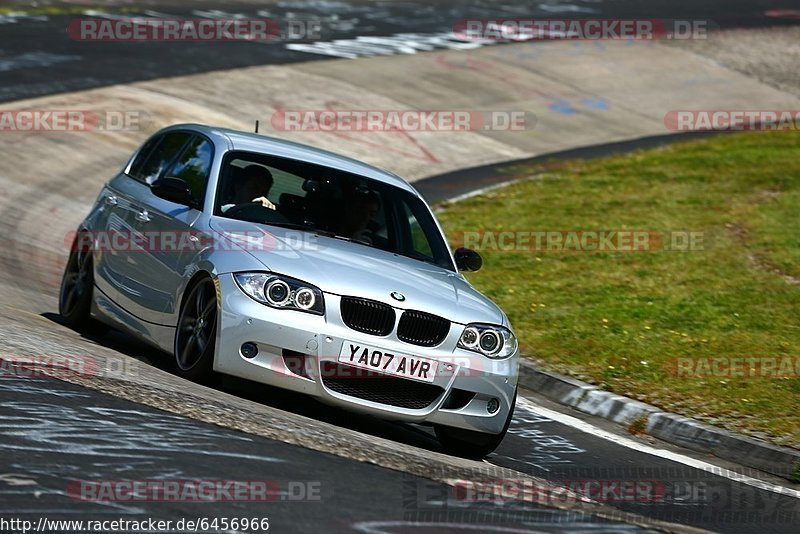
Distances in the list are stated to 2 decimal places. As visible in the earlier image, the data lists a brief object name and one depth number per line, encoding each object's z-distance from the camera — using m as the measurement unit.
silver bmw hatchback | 14.87
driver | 17.34
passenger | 17.50
